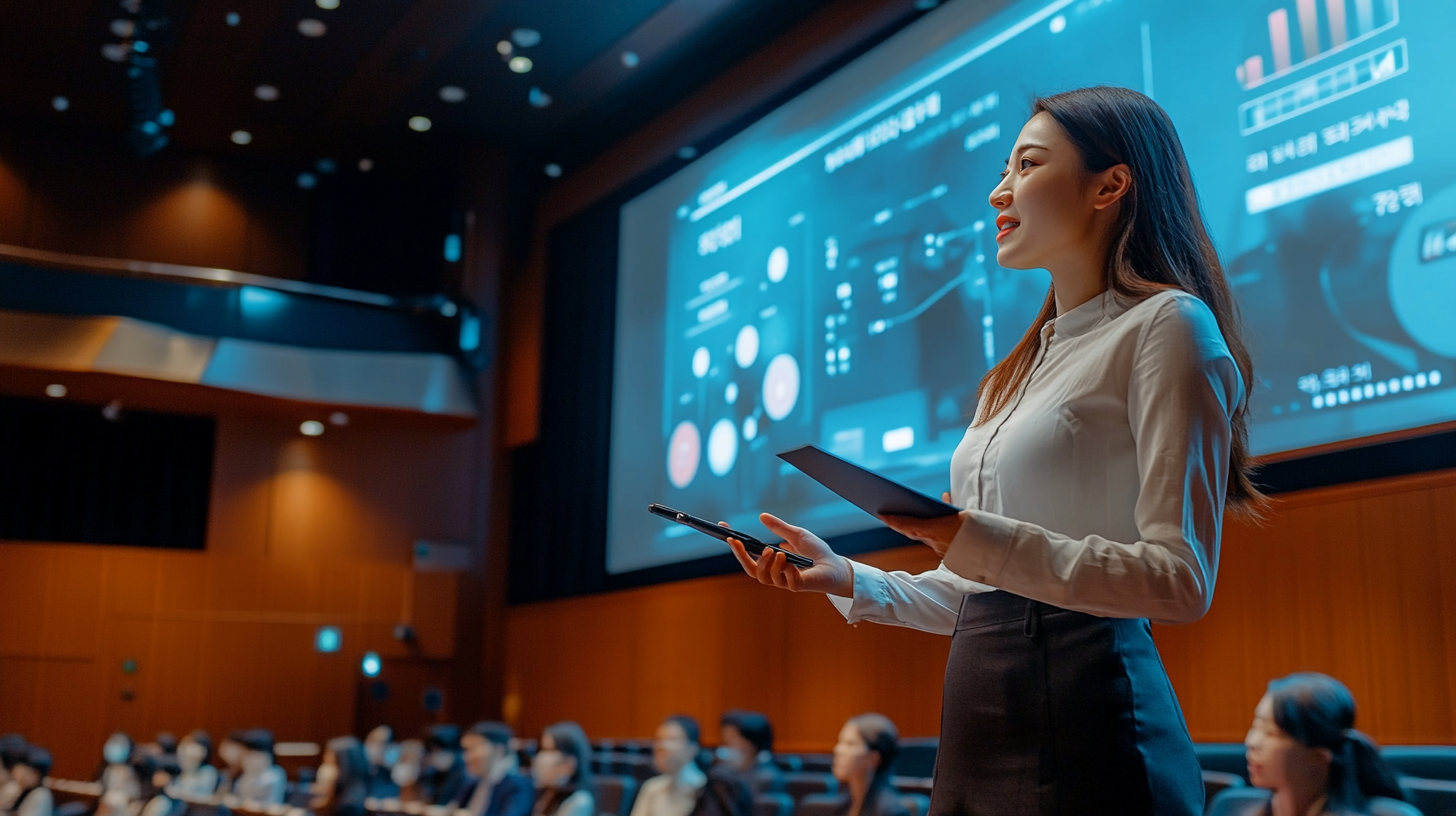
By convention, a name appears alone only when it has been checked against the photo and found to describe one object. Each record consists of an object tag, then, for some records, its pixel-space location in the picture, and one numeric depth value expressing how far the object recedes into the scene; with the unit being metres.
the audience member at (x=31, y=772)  6.96
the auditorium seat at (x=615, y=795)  4.77
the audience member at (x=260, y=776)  6.95
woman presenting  1.08
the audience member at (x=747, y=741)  4.98
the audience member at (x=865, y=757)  3.75
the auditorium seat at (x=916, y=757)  5.04
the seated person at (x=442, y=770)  6.61
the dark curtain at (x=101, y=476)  10.59
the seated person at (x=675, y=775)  4.87
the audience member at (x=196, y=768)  7.53
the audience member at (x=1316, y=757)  2.31
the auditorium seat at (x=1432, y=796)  2.37
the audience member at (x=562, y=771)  4.91
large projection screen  4.23
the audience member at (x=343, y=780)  5.19
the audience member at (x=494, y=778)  5.43
